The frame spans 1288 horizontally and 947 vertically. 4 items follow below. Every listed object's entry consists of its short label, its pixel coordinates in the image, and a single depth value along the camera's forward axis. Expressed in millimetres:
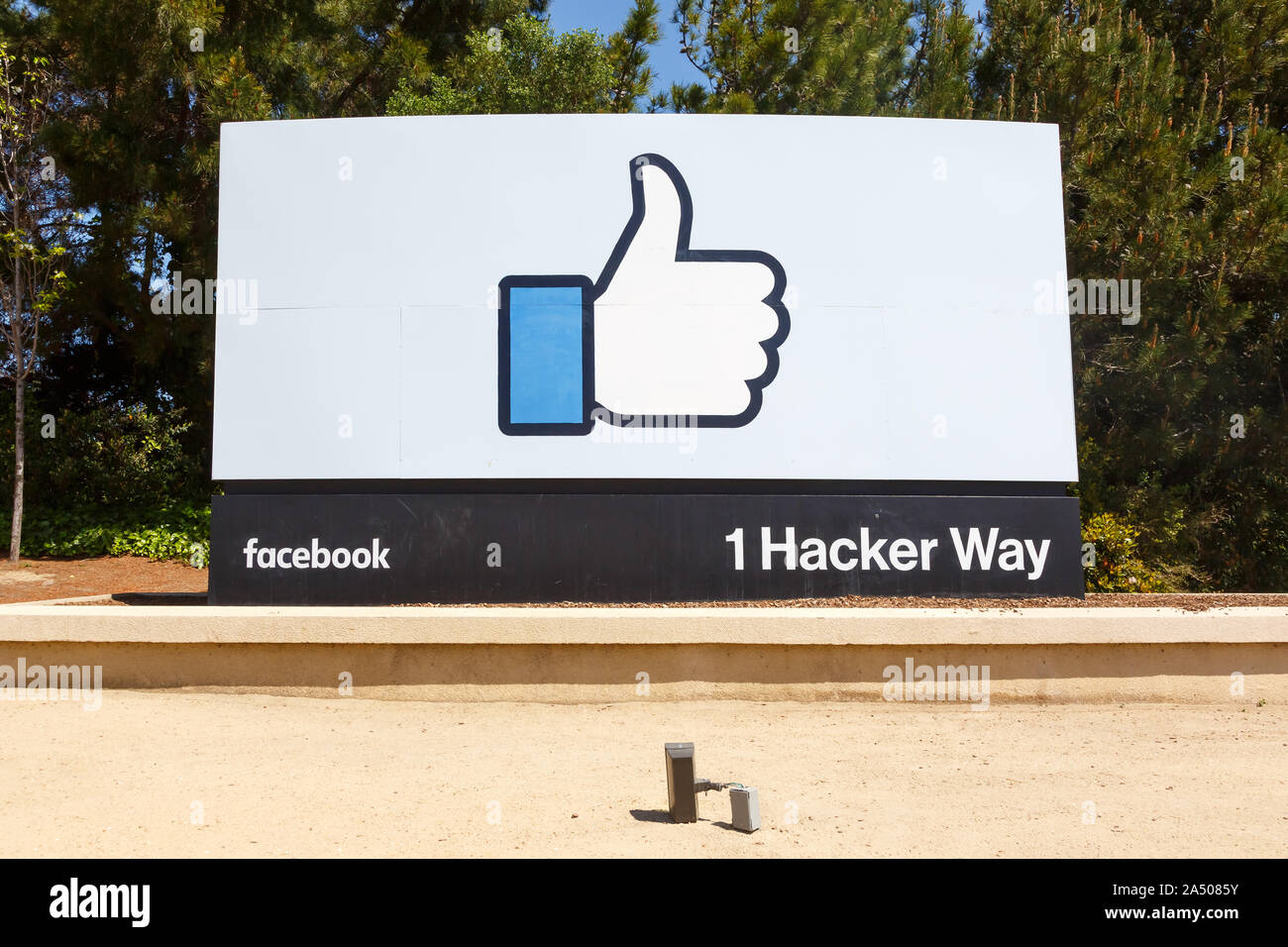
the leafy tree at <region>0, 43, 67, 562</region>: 12477
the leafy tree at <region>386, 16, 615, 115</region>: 13898
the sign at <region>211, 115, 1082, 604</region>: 6402
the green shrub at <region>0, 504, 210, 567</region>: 12875
